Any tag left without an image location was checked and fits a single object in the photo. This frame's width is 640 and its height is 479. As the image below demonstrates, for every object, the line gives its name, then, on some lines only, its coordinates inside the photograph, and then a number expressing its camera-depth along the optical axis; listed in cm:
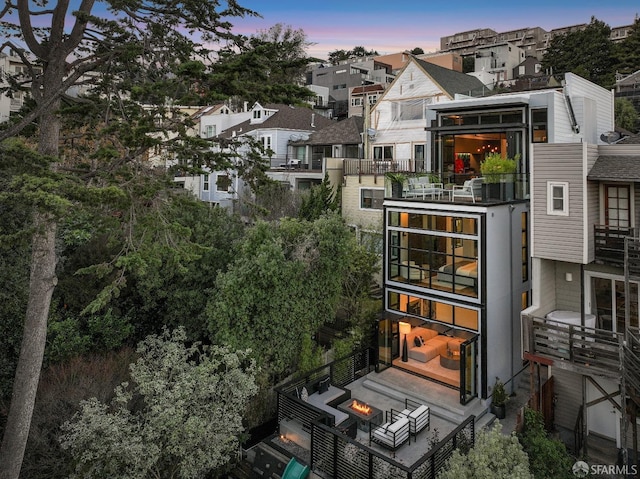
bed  1424
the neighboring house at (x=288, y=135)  2992
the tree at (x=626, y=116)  2744
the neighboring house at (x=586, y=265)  1112
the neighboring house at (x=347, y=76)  5812
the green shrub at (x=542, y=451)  1047
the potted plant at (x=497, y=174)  1415
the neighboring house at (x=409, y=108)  2689
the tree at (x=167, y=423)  948
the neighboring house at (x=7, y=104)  2652
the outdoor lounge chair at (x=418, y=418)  1195
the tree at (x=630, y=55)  4416
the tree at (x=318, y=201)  2373
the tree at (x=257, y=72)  941
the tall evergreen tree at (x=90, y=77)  952
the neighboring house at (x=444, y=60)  5250
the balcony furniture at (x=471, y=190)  1435
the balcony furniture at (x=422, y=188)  1540
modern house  1400
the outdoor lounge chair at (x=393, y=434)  1130
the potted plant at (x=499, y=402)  1364
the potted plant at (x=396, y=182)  1591
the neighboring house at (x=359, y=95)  4516
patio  1058
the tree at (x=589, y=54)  4678
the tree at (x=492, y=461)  843
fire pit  1244
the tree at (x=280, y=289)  1381
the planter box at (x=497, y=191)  1412
